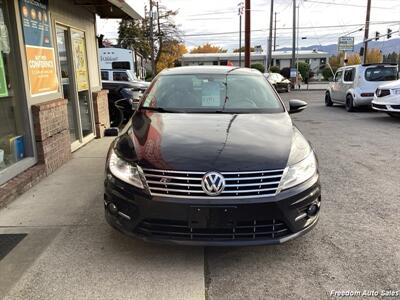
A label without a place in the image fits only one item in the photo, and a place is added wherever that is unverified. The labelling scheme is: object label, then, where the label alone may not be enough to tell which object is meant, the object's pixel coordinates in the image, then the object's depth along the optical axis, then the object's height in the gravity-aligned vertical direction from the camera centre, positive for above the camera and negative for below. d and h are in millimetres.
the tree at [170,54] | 50406 -27
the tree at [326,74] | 46612 -2605
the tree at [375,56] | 79375 -1260
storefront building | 5188 -436
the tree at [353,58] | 73438 -1474
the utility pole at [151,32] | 37800 +2016
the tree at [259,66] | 47325 -1607
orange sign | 5587 -190
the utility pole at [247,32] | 15500 +764
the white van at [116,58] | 26109 -195
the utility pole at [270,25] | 38256 +2445
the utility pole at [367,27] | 33406 +1796
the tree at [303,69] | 44634 -1991
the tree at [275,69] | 44688 -1904
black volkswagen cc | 3002 -982
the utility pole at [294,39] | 32406 +966
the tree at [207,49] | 89875 +908
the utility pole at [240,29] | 54806 +3106
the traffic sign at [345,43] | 29125 +498
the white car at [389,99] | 11164 -1353
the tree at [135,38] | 49969 +2022
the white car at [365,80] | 13984 -1034
